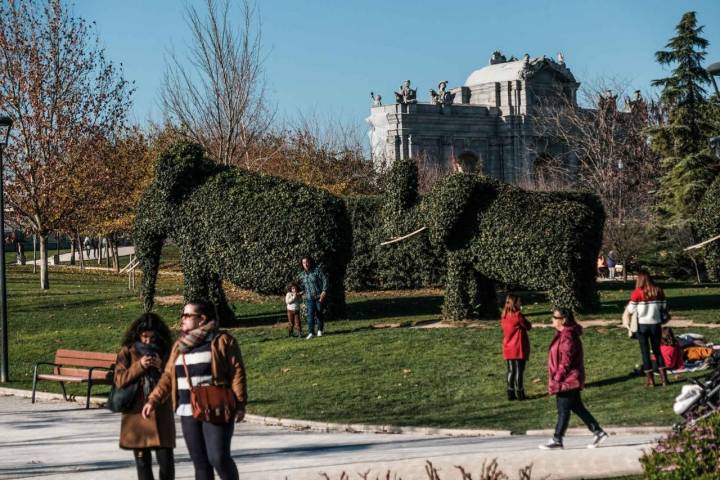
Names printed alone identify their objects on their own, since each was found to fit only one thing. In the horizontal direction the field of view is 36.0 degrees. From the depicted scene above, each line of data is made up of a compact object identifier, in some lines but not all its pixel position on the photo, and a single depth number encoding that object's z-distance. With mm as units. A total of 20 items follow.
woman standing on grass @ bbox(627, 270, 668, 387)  16938
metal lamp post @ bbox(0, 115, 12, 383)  20609
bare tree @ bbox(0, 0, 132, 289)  37875
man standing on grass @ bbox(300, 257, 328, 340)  23172
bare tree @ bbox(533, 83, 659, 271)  44562
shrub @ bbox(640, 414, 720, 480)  8539
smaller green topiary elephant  23234
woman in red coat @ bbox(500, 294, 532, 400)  16656
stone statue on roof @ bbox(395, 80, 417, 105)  80500
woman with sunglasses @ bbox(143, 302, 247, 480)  9148
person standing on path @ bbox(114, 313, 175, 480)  9625
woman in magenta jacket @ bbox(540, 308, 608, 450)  12266
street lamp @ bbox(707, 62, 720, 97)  14133
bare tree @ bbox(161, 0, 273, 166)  38250
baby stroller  11117
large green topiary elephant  25297
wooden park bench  18359
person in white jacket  23734
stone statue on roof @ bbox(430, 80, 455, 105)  84062
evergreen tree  44688
